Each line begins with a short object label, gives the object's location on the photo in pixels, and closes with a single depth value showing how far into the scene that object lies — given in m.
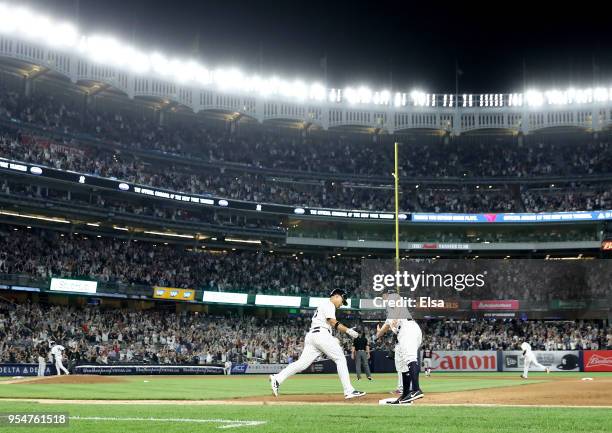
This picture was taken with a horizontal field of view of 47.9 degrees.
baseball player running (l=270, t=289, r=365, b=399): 13.57
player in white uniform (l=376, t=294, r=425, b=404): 12.96
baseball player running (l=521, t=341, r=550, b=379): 30.01
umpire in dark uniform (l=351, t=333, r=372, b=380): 28.86
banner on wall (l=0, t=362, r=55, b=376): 34.81
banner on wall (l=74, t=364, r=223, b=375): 37.03
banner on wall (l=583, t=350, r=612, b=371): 43.62
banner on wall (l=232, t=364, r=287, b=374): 43.12
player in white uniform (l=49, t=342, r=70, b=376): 32.56
